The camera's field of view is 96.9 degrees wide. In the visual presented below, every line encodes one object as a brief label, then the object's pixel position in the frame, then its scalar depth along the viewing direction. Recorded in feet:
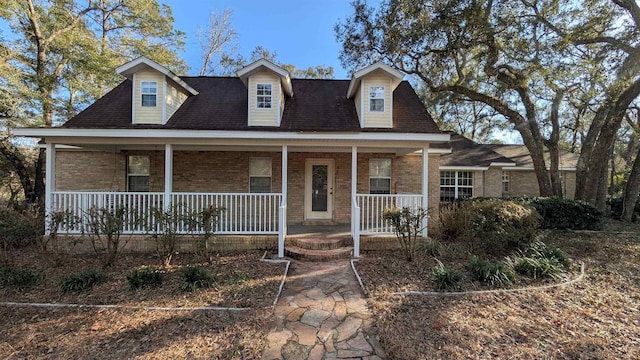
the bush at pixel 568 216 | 30.83
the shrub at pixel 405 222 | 21.27
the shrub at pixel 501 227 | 21.16
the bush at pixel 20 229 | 24.64
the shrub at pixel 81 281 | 16.71
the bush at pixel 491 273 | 17.35
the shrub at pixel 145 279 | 17.01
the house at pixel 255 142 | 24.45
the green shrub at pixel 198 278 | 17.04
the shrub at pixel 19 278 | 17.13
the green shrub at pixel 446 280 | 16.81
